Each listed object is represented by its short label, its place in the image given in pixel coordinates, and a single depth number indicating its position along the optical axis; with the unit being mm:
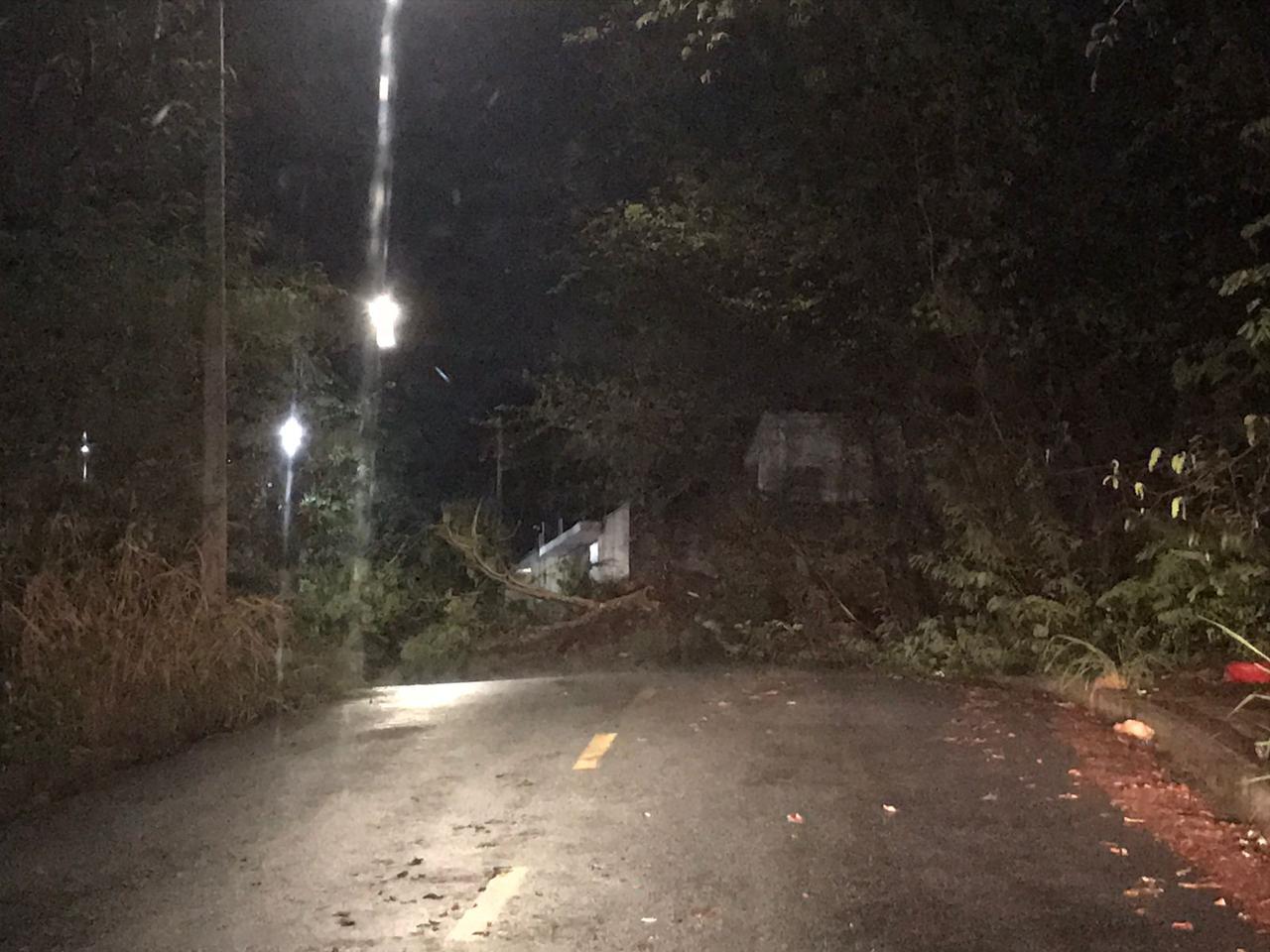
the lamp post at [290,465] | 18234
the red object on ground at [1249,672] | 8555
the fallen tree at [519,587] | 21328
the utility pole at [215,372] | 12727
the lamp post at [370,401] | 20484
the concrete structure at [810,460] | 23594
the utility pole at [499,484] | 35988
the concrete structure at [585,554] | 23953
